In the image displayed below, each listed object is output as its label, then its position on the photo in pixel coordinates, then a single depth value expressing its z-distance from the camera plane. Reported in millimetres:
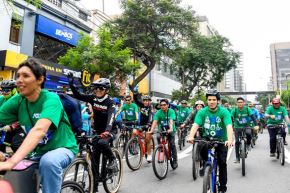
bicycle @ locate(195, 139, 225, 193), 4379
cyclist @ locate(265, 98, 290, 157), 8883
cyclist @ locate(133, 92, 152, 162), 9352
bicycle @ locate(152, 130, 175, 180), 6740
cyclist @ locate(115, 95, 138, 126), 9781
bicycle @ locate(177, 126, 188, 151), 12416
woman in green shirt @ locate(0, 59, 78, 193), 2514
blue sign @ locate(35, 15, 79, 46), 17672
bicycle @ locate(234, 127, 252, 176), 7217
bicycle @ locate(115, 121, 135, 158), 9539
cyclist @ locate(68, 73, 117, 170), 4961
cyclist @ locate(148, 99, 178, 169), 7660
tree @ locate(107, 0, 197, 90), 22141
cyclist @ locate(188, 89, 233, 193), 4961
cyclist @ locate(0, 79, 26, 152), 4359
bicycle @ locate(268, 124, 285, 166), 8375
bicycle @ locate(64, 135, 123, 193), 3894
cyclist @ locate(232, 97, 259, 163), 8485
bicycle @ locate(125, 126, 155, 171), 7582
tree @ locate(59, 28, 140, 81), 15703
